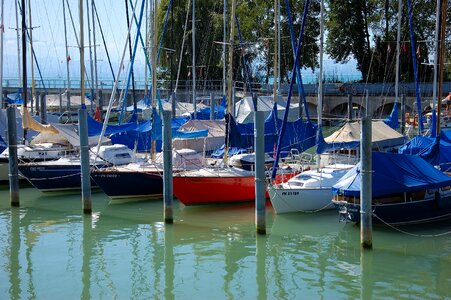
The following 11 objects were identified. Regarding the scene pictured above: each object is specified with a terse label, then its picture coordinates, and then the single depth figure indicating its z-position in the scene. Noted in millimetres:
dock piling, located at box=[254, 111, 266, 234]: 23969
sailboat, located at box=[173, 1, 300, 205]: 30422
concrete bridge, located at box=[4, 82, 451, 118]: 65250
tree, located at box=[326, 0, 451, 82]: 66938
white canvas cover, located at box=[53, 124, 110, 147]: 36906
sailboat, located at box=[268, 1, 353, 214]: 28297
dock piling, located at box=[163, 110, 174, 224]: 25812
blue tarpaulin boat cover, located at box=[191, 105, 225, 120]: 52656
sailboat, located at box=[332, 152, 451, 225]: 25016
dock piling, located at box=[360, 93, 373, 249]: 21812
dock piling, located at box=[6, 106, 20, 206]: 29984
